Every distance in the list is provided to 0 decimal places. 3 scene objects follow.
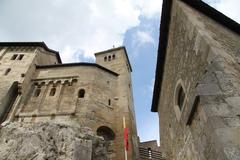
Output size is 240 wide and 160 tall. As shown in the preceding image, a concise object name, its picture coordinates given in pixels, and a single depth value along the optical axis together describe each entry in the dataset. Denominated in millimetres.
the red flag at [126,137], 13047
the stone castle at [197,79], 3125
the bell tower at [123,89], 14763
